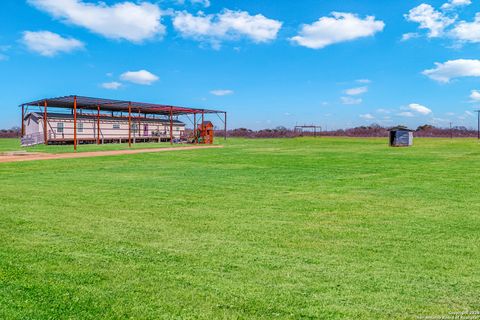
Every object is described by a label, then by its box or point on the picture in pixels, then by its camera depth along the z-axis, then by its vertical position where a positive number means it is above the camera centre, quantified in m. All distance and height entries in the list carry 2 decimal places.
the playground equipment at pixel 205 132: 43.00 +0.74
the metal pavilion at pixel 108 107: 33.83 +3.21
